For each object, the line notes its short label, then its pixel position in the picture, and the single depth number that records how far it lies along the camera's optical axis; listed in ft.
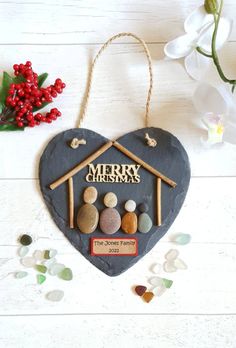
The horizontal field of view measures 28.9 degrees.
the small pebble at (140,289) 2.60
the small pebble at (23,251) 2.62
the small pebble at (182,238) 2.64
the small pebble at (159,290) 2.63
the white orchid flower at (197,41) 2.56
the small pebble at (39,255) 2.62
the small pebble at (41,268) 2.62
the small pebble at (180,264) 2.63
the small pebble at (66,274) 2.62
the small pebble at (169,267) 2.63
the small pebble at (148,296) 2.61
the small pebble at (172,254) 2.63
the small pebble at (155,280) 2.62
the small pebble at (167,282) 2.62
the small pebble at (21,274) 2.61
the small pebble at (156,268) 2.63
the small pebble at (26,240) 2.61
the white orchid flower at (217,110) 2.42
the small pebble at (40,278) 2.61
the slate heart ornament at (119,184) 2.61
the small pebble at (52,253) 2.61
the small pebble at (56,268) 2.62
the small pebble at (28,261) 2.62
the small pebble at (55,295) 2.62
